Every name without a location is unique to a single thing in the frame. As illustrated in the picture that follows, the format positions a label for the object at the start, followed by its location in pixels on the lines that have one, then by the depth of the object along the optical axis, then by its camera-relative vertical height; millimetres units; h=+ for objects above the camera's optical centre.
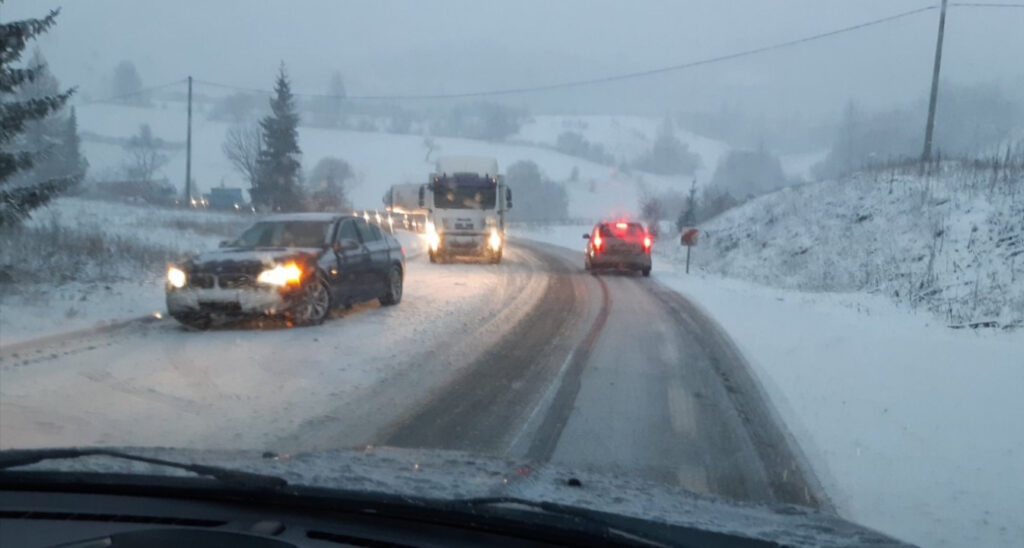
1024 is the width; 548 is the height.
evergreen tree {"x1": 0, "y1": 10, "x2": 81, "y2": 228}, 13422 +932
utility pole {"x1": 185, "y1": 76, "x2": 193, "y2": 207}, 43134 +1568
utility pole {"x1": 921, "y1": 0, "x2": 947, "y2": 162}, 28969 +4930
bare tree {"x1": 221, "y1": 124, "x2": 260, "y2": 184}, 55341 +2750
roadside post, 25719 -590
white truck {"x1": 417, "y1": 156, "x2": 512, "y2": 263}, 27641 -304
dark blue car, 11633 -1146
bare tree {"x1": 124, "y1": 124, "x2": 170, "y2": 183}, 70375 +2238
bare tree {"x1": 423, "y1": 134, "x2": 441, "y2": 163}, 100550 +6853
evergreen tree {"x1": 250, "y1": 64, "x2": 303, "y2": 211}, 50562 +1856
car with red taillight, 24938 -989
